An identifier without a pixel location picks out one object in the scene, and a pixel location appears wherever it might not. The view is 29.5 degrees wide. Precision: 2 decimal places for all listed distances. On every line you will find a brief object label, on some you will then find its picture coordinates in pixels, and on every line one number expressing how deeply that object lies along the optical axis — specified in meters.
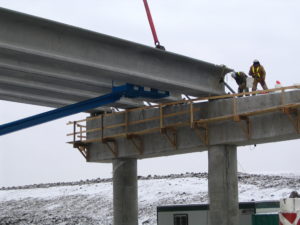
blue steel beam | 22.25
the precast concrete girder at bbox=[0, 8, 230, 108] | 17.81
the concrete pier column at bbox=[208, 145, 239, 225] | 21.66
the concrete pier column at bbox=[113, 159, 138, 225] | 26.86
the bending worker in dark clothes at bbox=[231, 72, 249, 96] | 23.66
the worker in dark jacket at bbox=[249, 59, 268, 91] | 23.33
